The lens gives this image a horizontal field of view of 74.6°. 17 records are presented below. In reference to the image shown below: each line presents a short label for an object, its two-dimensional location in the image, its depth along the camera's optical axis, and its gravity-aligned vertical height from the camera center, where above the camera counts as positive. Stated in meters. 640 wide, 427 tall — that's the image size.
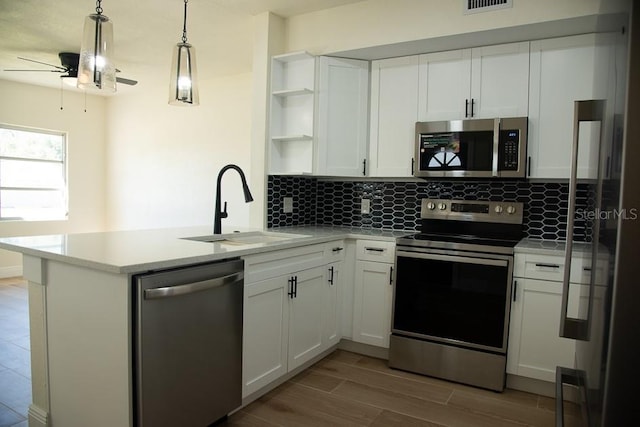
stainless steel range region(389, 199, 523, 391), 2.63 -0.74
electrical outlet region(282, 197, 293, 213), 3.47 -0.15
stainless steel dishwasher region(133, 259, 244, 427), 1.65 -0.70
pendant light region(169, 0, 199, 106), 2.47 +0.63
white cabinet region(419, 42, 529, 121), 2.84 +0.76
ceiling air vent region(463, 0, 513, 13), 2.61 +1.17
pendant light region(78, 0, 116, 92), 2.06 +0.62
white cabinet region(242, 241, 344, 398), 2.27 -0.77
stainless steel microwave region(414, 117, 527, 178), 2.77 +0.29
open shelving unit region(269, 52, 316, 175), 3.21 +0.57
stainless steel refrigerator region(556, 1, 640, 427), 0.71 -0.12
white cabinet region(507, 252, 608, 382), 2.51 -0.76
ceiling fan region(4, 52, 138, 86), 4.37 +1.23
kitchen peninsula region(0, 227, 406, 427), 1.63 -0.56
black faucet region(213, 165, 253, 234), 2.62 -0.13
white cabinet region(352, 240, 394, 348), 3.03 -0.77
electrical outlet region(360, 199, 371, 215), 3.69 -0.16
